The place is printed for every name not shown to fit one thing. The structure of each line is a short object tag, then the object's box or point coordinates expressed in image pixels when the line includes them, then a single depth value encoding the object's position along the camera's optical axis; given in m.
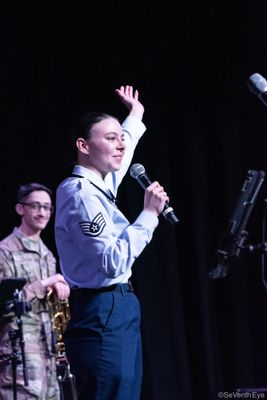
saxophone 7.32
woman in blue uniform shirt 4.39
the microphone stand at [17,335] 6.73
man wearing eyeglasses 7.43
